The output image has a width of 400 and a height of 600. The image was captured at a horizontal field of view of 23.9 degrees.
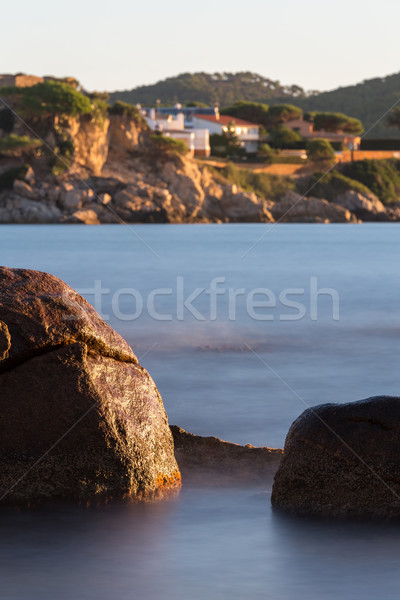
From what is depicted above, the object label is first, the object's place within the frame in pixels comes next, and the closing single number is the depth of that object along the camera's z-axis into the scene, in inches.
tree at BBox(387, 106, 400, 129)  5900.6
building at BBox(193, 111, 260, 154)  5378.4
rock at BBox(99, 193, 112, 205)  4001.0
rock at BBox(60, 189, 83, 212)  3986.2
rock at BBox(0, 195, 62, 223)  4020.7
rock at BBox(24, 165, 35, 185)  4062.5
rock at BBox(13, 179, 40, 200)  4015.8
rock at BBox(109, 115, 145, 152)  4468.5
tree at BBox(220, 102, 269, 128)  5703.7
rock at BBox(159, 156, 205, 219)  4350.4
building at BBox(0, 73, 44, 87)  4468.5
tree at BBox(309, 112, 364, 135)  5816.9
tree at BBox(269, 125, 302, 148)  5369.1
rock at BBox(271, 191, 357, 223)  4872.0
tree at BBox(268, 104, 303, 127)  5698.8
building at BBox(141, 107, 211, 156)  4990.2
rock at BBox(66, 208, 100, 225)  4077.3
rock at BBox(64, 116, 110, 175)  4237.2
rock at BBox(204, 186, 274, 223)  4485.7
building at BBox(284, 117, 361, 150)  5664.4
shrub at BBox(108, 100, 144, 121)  4468.5
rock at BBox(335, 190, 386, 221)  4933.6
